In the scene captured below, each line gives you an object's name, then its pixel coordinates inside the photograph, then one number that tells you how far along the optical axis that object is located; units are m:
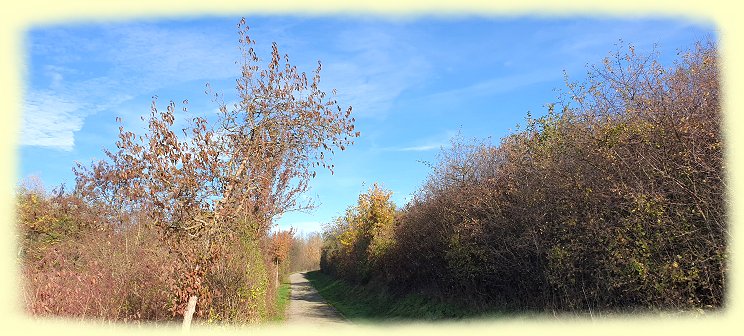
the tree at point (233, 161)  6.16
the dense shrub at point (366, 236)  24.89
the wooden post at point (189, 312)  6.80
